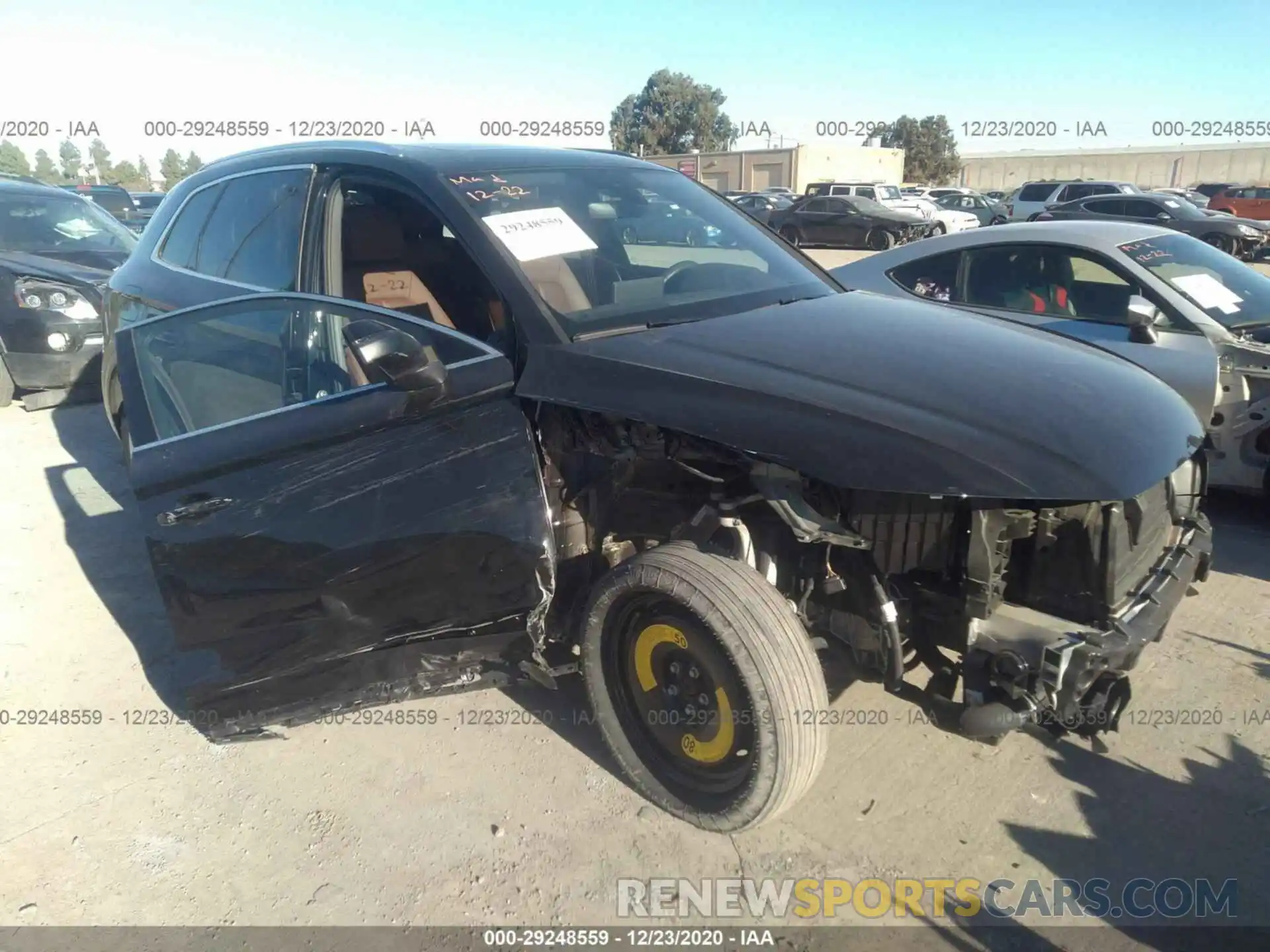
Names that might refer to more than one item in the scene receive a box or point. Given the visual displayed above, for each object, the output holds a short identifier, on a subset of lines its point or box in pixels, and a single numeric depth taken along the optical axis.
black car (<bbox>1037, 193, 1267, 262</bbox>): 18.67
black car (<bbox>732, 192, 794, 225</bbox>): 30.47
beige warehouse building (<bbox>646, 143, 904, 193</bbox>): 53.41
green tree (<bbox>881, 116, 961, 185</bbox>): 63.97
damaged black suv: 2.28
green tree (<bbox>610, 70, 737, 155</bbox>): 67.56
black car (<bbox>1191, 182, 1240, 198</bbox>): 29.28
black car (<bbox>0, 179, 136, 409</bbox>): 7.08
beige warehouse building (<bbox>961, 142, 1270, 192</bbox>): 57.75
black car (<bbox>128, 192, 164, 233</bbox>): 15.29
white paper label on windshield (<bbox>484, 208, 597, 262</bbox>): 2.79
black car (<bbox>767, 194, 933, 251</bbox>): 23.86
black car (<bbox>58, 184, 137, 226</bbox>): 16.31
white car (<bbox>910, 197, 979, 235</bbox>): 25.02
